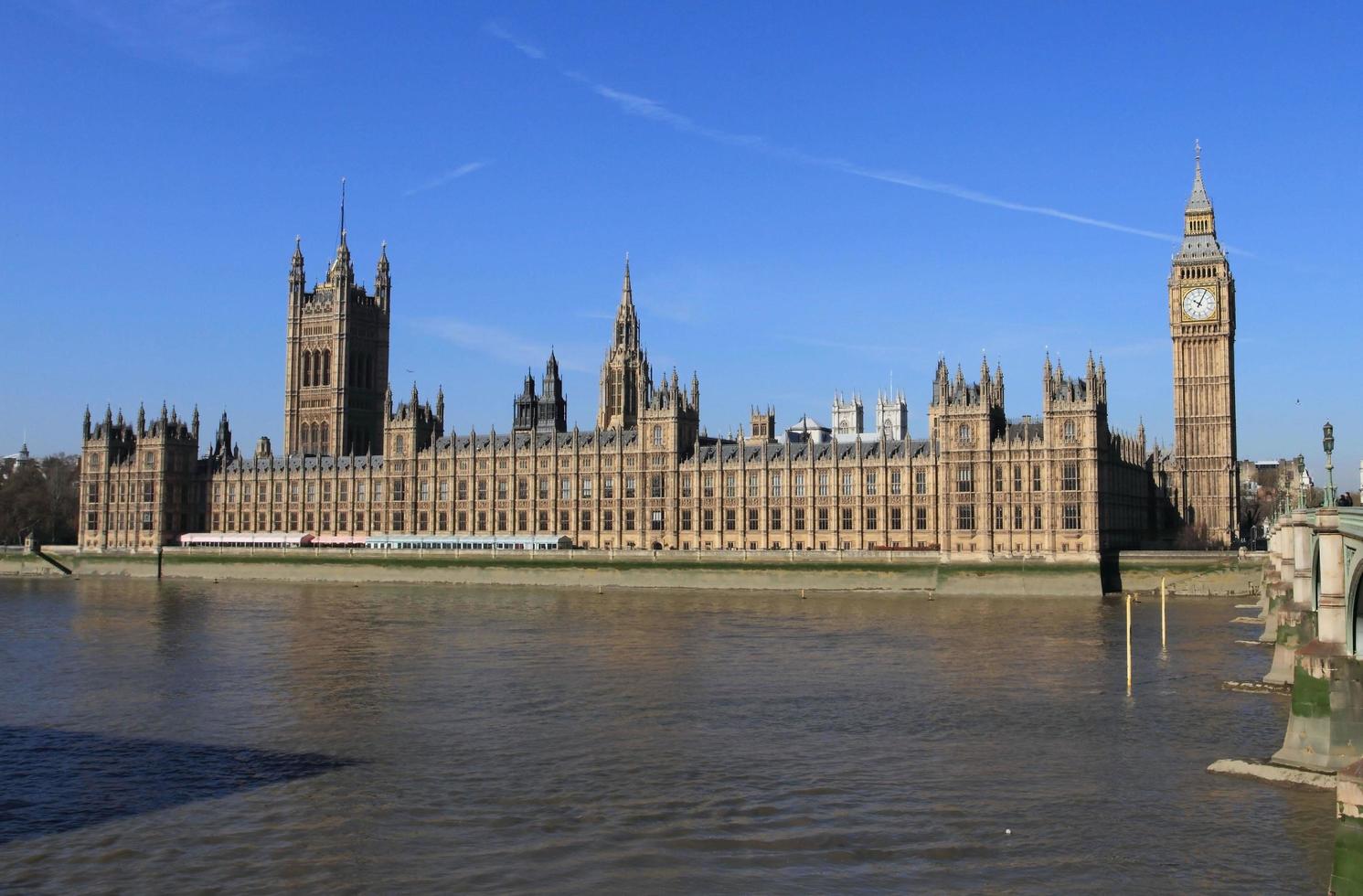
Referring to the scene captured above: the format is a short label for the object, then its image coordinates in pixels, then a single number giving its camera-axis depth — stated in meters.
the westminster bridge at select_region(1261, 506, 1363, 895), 33.38
